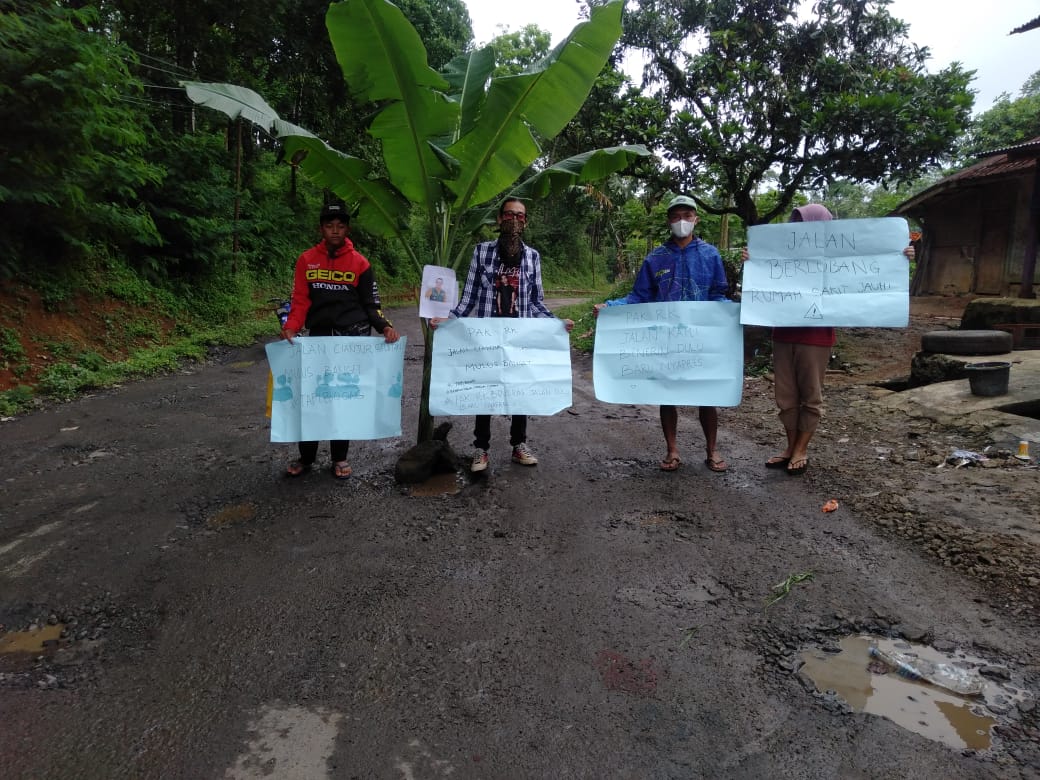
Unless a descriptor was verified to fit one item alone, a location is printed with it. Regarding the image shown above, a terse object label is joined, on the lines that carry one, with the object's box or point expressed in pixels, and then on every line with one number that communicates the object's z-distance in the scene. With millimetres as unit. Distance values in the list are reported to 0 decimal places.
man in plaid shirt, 4012
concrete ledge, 4395
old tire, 6262
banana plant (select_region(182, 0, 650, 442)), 3424
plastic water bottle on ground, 2010
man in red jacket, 3830
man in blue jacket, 4059
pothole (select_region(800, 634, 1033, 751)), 1848
